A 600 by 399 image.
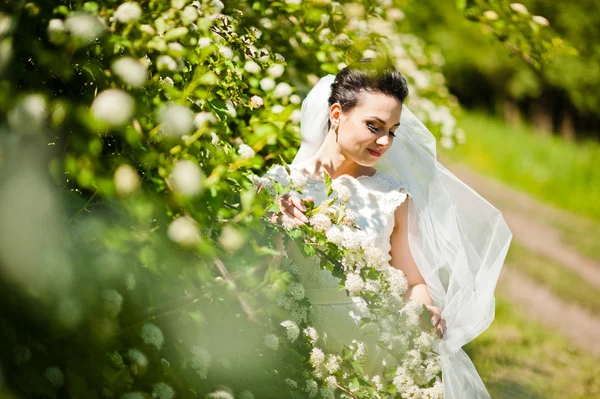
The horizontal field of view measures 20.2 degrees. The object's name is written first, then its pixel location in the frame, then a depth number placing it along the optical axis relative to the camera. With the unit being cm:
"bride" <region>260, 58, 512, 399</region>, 370
